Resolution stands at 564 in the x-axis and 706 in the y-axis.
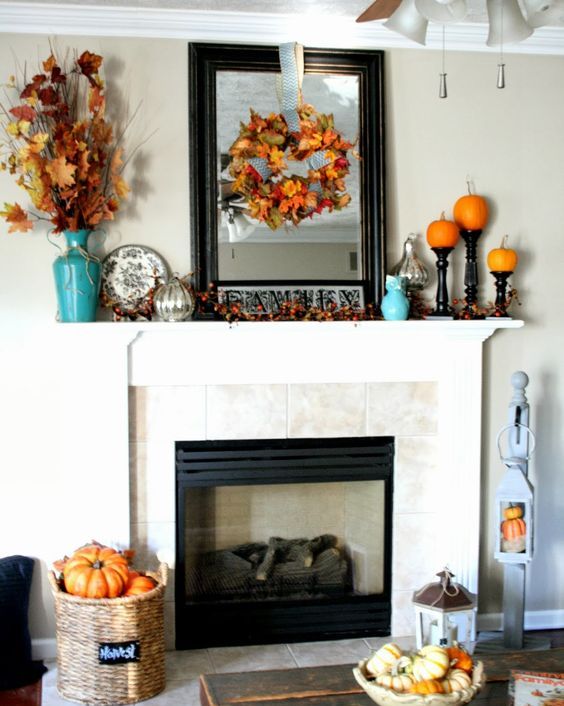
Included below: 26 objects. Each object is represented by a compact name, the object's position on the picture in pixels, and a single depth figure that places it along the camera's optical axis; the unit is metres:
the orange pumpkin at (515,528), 3.76
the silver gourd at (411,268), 3.95
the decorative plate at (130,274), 3.80
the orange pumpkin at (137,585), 3.47
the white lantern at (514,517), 3.76
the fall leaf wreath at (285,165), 3.77
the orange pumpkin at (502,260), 3.96
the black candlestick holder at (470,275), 4.00
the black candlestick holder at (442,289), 3.98
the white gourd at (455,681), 2.20
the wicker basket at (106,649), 3.40
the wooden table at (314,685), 2.44
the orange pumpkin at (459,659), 2.29
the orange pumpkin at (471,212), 3.95
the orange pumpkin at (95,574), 3.43
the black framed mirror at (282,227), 3.83
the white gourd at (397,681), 2.21
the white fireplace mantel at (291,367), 3.77
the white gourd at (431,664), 2.22
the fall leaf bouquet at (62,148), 3.54
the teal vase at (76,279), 3.61
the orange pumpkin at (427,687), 2.18
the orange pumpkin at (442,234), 3.92
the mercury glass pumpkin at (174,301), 3.71
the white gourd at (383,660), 2.27
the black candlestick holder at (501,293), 4.01
